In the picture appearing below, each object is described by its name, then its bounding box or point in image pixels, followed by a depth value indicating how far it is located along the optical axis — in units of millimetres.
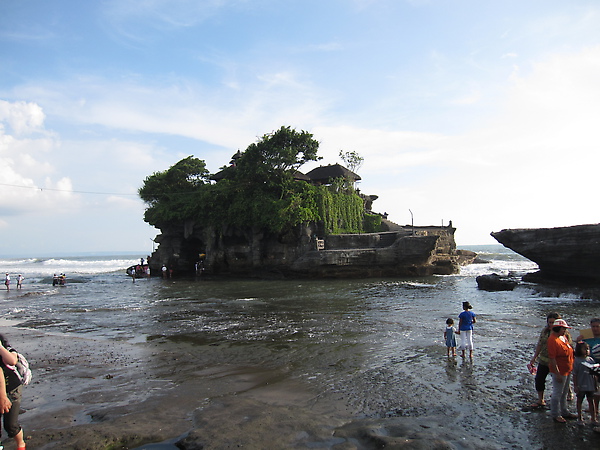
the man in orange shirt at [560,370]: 5816
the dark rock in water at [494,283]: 24711
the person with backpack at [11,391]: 4586
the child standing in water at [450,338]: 9609
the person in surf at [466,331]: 9570
